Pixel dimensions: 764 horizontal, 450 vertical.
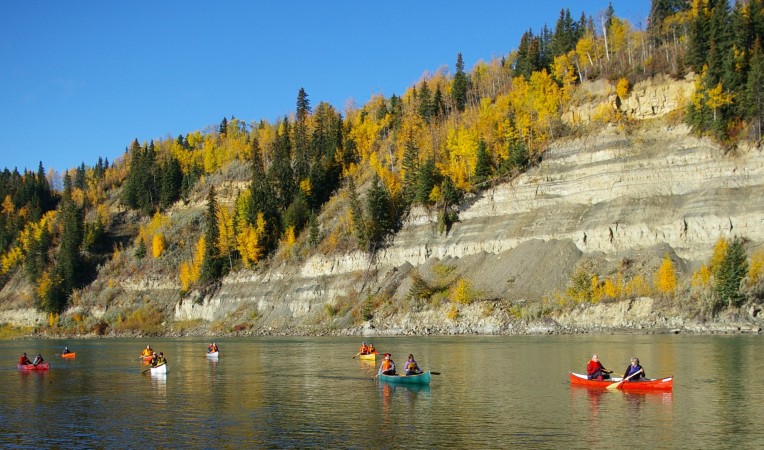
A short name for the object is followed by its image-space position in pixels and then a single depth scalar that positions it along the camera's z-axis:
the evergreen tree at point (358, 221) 110.06
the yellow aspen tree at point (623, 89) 100.62
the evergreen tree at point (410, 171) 113.00
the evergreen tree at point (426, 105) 139.80
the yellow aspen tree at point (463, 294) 88.56
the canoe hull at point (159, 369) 50.34
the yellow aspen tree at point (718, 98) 85.88
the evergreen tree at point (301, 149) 144.25
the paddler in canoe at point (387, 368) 42.42
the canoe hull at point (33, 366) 57.84
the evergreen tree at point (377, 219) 110.44
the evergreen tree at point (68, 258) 140.38
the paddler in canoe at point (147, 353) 56.95
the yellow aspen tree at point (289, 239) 123.12
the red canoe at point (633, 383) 34.62
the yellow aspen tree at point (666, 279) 74.31
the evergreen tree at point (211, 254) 126.25
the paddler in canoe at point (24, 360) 59.10
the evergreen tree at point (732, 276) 69.12
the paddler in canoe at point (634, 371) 35.78
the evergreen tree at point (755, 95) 82.44
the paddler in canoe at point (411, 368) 41.08
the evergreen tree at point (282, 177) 138.25
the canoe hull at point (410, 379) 39.81
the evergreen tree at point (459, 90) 142.50
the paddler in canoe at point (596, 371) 37.09
